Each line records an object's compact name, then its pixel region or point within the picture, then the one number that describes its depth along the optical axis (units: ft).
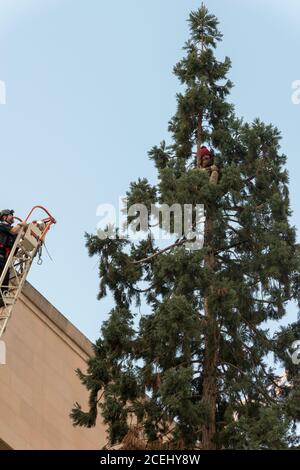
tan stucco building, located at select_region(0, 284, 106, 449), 111.75
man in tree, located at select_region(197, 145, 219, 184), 105.70
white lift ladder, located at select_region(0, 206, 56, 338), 95.30
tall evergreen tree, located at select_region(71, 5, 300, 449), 92.73
